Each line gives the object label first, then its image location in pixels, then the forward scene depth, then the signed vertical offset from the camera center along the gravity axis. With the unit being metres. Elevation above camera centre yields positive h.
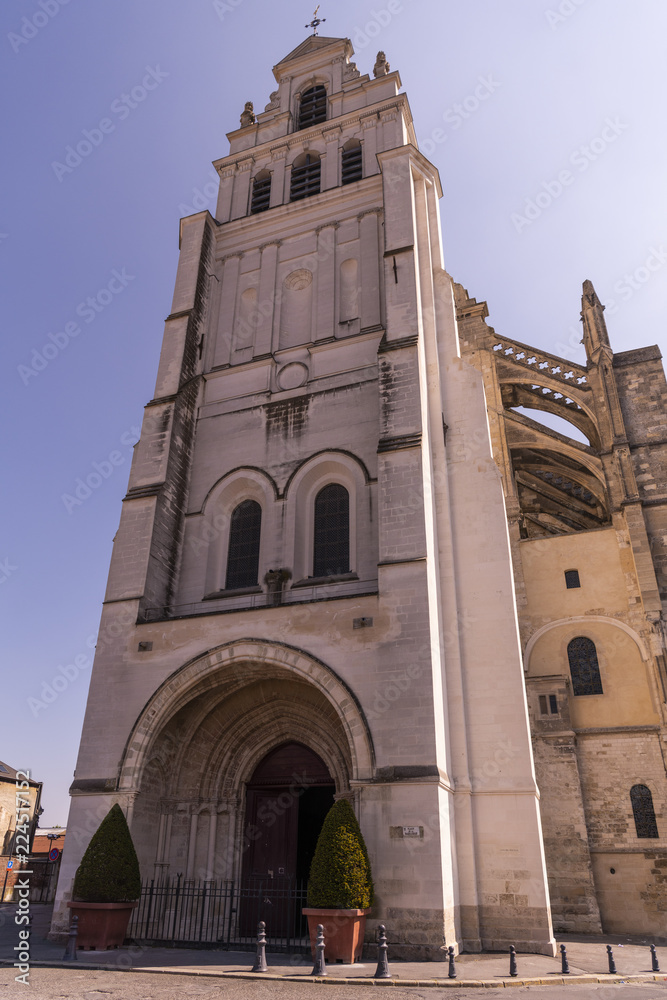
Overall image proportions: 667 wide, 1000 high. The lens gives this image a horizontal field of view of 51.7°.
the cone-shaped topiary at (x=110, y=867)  10.76 +0.08
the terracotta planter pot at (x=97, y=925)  10.54 -0.71
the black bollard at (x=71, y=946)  9.67 -0.92
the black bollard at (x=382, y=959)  8.23 -0.91
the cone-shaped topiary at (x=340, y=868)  9.70 +0.08
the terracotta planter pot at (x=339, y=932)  9.41 -0.70
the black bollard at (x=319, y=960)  8.34 -0.92
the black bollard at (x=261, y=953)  8.70 -0.90
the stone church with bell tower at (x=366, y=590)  11.73 +5.60
